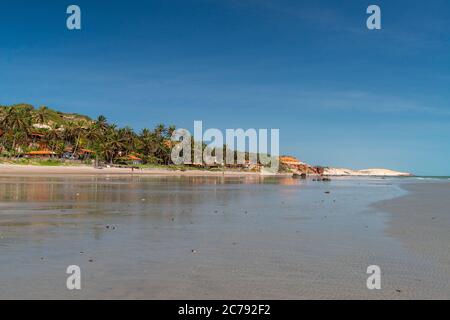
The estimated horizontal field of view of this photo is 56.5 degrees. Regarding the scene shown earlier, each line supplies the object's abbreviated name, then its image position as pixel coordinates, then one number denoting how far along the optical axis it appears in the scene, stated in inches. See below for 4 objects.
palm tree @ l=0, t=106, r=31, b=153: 4453.7
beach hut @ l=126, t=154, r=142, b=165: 5383.9
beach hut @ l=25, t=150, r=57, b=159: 4489.4
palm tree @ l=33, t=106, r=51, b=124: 5428.2
